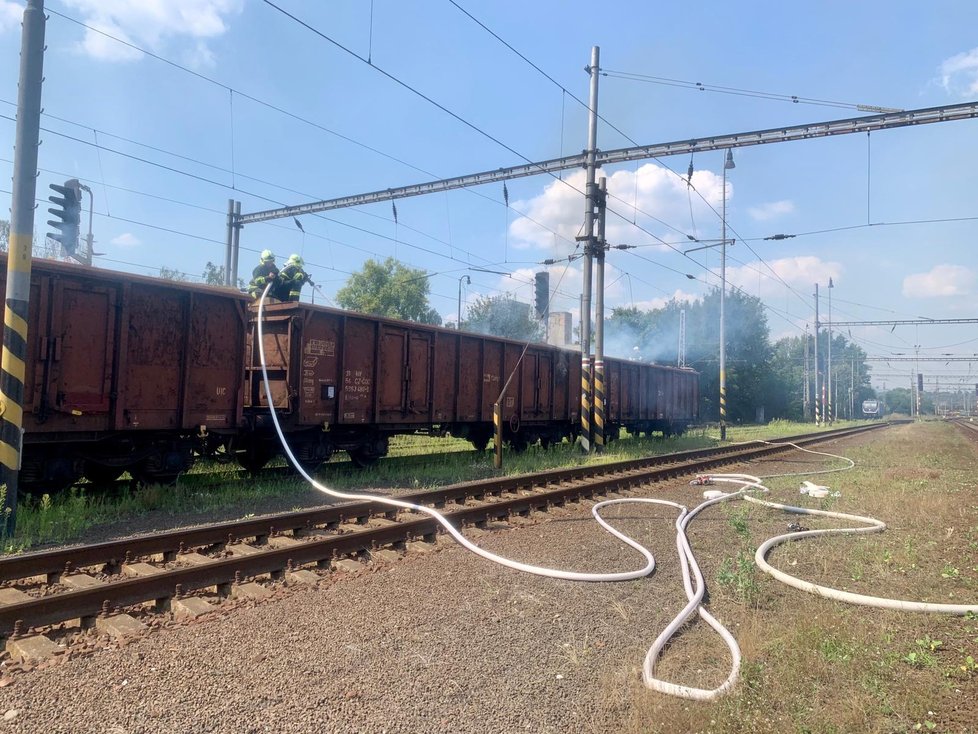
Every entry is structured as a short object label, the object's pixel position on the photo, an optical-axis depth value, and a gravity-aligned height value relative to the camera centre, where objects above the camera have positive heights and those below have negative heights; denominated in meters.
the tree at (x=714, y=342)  45.44 +4.31
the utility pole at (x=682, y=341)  35.34 +3.40
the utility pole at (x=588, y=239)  16.58 +4.23
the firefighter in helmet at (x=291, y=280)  10.69 +1.89
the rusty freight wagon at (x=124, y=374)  7.67 +0.15
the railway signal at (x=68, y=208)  11.54 +3.29
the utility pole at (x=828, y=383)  50.64 +1.61
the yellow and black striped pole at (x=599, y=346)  17.11 +1.40
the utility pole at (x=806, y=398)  55.89 +0.37
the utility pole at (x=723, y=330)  25.58 +2.96
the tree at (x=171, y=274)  33.88 +6.38
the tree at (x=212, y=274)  44.03 +8.33
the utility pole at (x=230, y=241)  20.41 +4.82
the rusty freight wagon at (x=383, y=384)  10.52 +0.16
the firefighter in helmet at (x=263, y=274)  10.28 +1.90
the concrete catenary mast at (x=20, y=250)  6.56 +1.41
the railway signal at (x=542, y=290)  18.56 +3.18
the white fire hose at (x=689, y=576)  3.41 -1.51
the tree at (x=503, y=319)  45.27 +5.87
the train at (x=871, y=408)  92.33 -0.63
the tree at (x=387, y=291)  46.28 +7.59
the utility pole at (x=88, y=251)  20.09 +4.80
